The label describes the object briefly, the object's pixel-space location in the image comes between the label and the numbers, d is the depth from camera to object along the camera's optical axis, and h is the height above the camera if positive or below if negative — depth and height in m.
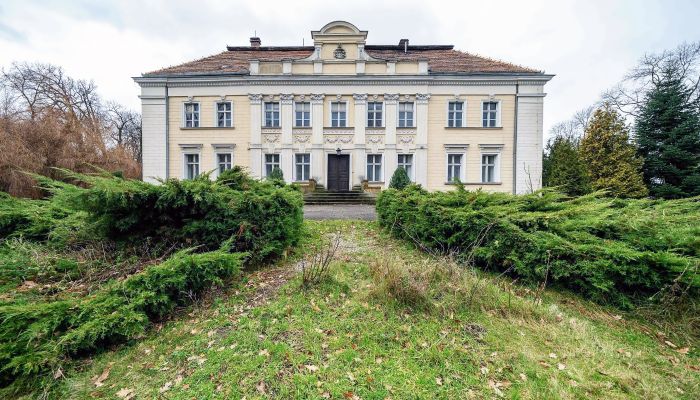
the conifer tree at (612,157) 14.45 +2.03
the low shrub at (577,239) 3.48 -0.67
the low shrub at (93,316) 2.25 -1.18
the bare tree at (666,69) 17.55 +8.28
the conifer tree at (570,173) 13.31 +1.08
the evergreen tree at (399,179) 14.55 +0.76
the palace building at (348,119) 16.11 +4.41
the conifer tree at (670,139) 14.92 +3.20
